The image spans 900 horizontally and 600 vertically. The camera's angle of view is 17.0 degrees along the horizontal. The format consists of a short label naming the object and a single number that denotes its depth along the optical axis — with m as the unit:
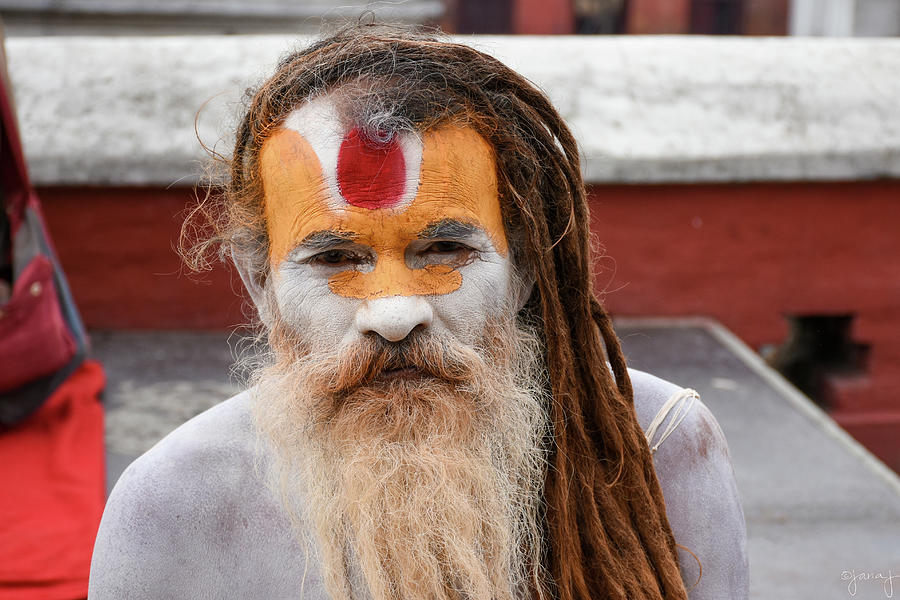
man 1.68
